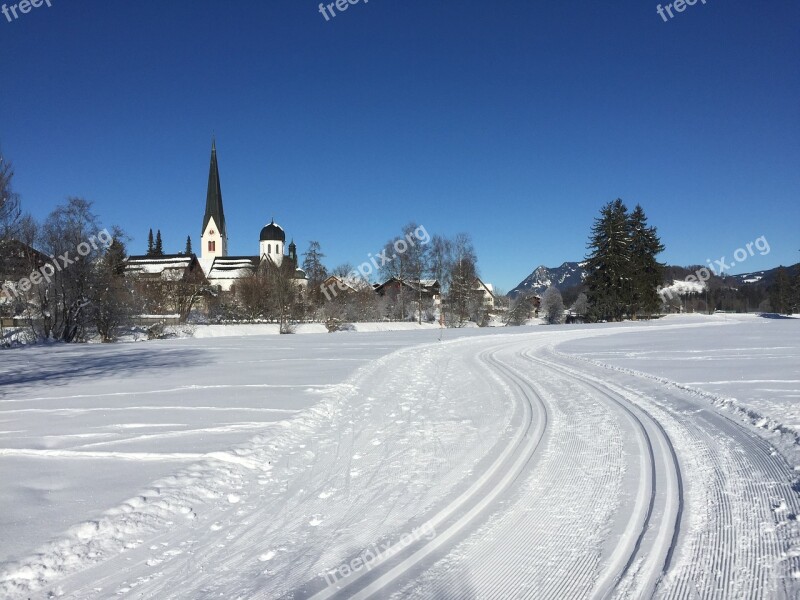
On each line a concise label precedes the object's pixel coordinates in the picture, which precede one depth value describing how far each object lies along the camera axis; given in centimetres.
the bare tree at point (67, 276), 2880
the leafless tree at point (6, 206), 2122
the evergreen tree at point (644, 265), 5616
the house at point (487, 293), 6088
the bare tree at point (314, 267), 5218
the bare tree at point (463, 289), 5700
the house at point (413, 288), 5712
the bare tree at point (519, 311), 6234
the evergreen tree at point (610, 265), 5547
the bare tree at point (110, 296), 3067
